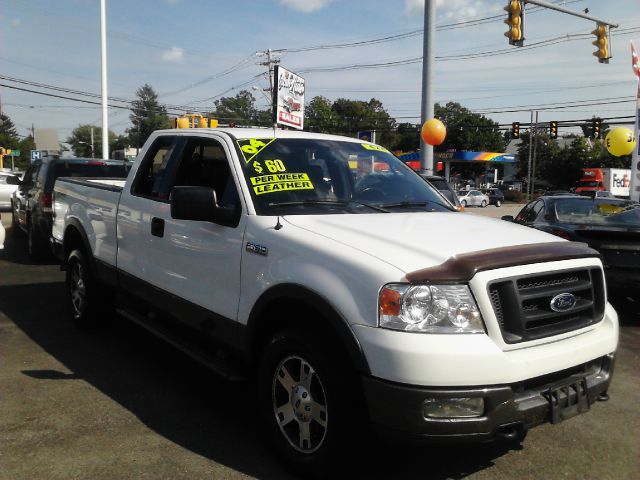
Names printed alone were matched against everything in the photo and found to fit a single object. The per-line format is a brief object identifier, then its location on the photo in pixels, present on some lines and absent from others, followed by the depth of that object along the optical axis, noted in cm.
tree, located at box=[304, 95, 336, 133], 8056
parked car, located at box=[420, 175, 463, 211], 1156
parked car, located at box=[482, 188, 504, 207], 5106
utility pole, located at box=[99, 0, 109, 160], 2320
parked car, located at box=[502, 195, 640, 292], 647
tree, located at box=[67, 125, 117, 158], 14006
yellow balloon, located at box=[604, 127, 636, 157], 1633
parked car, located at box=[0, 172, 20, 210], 1962
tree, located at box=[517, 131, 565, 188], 6747
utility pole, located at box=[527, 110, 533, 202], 5920
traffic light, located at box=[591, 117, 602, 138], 3547
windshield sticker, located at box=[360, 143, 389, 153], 458
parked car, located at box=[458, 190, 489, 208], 4638
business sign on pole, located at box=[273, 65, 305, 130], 1259
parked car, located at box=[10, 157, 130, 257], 954
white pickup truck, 261
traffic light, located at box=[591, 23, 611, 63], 1709
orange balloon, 1390
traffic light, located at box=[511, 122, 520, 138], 3825
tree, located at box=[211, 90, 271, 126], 8212
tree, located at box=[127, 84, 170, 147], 11684
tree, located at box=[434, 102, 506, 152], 8394
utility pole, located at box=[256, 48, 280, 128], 4247
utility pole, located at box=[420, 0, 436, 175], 1416
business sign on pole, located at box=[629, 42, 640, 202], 1257
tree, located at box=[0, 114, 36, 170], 9538
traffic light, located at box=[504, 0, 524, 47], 1496
